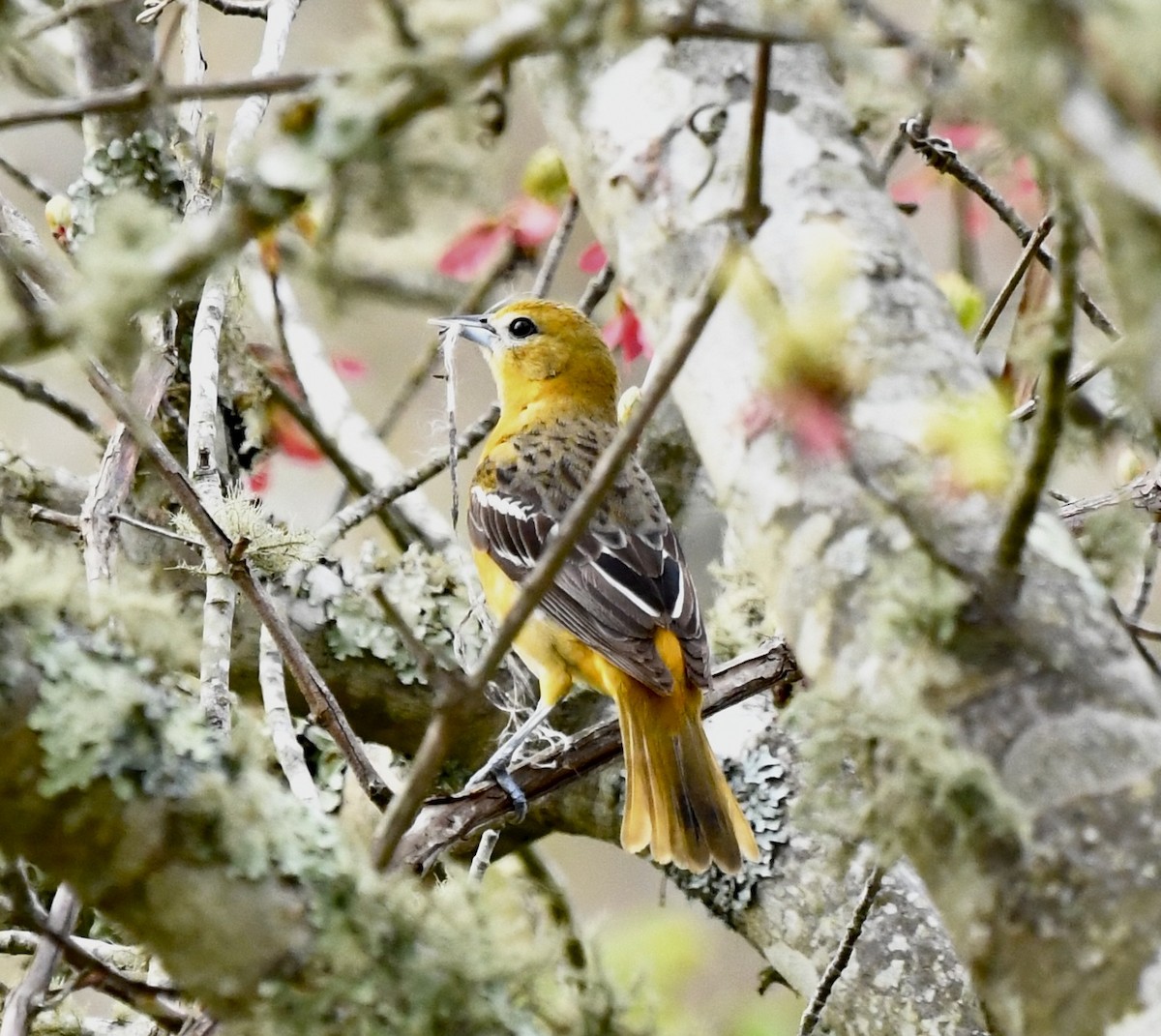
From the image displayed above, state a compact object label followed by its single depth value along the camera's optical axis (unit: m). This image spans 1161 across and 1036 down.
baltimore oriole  6.54
